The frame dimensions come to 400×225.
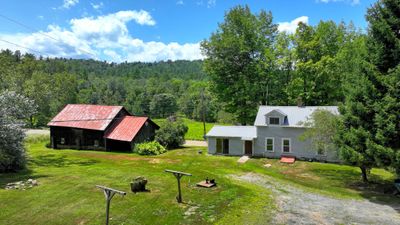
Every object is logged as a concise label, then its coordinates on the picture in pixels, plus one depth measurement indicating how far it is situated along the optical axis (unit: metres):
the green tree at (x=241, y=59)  38.25
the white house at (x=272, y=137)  28.61
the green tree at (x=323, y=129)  20.86
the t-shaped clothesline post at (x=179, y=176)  15.00
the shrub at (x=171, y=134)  36.66
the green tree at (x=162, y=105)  95.19
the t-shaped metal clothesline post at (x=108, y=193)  10.70
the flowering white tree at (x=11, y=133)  21.94
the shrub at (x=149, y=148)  33.09
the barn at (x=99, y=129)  35.92
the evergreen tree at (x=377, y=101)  15.60
